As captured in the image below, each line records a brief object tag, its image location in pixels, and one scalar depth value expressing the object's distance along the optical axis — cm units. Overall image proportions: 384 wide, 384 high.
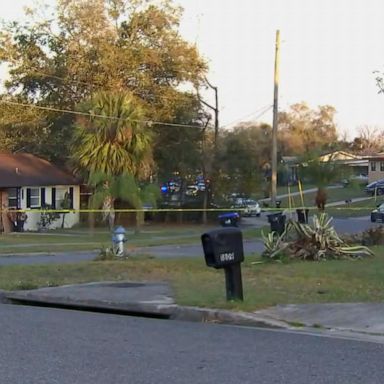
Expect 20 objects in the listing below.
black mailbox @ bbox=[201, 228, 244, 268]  1048
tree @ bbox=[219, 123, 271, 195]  4506
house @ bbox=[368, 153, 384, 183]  8819
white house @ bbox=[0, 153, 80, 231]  3753
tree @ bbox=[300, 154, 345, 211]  3491
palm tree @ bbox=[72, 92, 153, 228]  3731
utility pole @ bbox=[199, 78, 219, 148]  4596
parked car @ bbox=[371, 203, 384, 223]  4025
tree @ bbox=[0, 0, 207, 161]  4547
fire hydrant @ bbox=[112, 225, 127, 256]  1891
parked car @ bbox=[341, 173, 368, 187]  9298
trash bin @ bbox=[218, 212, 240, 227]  2103
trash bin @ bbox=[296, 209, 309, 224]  2445
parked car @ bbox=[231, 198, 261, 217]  4612
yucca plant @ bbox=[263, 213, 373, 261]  1686
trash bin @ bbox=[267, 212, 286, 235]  2283
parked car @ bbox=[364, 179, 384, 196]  7030
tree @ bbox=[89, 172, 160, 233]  3538
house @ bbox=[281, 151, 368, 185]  3900
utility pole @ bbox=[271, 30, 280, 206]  3581
